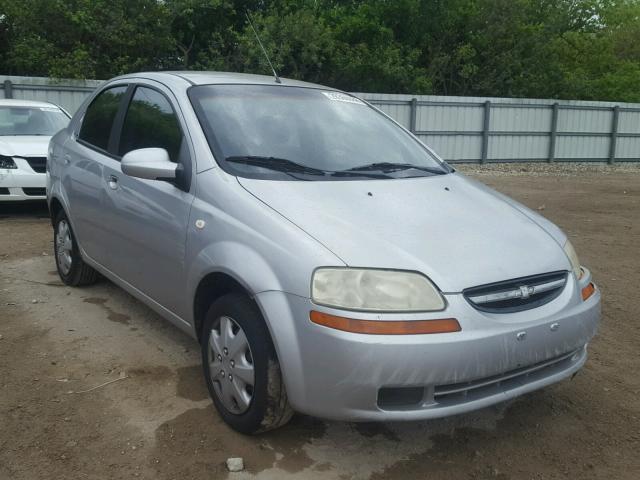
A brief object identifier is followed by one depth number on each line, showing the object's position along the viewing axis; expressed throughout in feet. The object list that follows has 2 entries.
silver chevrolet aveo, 8.21
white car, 26.21
